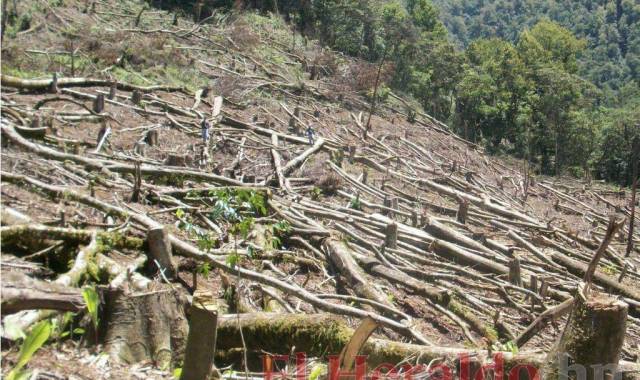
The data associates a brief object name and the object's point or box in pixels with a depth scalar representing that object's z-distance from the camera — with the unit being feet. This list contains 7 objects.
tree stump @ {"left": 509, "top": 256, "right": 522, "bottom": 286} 31.27
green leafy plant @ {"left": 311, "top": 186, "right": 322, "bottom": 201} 38.60
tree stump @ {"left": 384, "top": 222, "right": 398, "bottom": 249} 31.91
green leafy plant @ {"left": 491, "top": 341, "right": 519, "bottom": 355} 17.34
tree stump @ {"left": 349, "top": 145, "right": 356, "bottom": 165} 55.06
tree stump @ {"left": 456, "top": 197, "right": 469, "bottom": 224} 44.52
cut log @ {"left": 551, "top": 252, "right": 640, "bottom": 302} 36.50
